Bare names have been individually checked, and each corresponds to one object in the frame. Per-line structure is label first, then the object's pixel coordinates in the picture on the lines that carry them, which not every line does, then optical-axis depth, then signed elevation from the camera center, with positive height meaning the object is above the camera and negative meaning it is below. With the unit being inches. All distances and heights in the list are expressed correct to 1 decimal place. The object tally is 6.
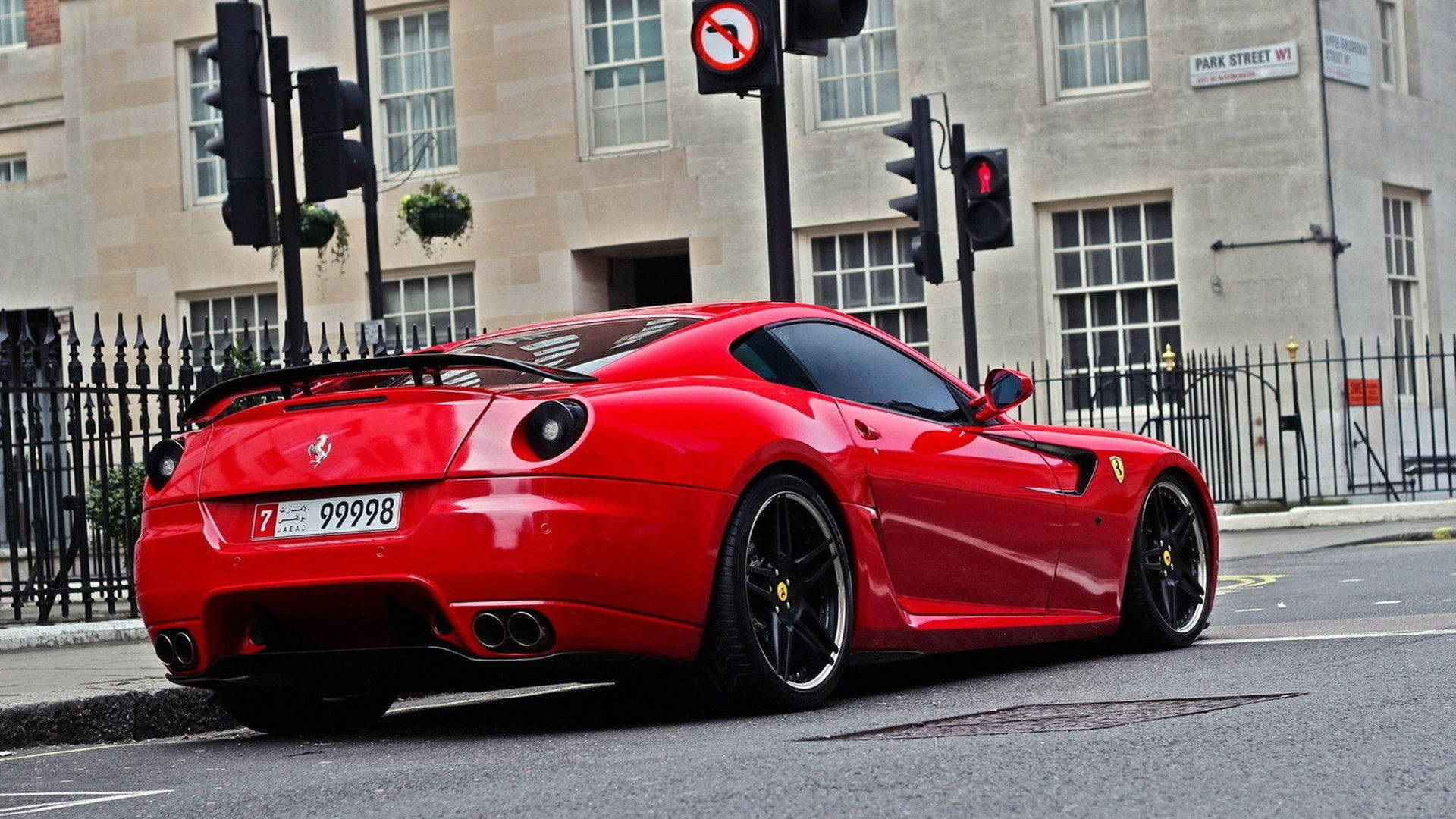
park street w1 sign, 810.8 +135.4
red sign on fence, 807.1 -1.6
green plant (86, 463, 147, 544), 400.5 -11.6
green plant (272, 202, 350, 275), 919.0 +104.0
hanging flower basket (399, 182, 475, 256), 911.7 +105.8
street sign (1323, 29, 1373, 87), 816.9 +137.2
